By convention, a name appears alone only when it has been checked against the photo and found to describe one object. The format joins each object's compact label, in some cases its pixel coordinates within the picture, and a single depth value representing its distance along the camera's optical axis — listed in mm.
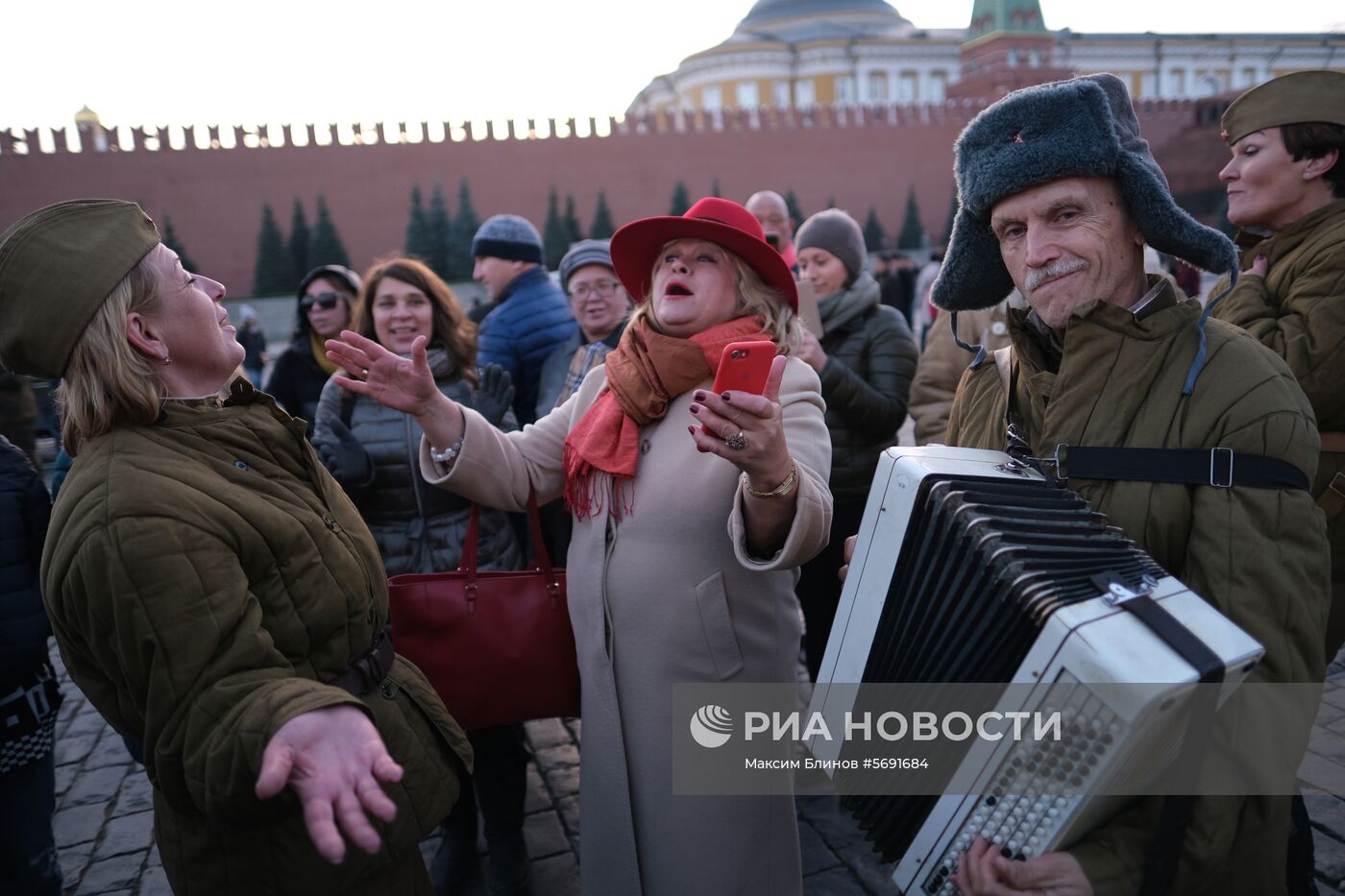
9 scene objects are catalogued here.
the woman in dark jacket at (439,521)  3012
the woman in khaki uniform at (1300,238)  2270
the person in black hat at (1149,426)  1404
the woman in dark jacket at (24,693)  2504
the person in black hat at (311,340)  4203
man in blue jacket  4430
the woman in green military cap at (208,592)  1405
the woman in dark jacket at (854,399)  3646
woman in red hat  2164
